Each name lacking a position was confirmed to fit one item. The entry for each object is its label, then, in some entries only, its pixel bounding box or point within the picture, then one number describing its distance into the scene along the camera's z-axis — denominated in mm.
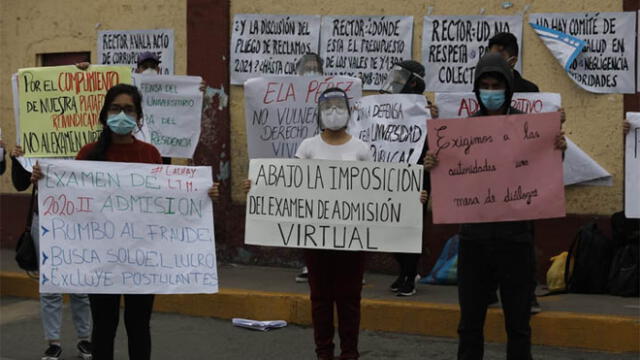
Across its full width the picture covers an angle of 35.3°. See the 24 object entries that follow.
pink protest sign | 5609
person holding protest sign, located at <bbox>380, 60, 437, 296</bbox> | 8492
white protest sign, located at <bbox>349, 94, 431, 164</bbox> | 8266
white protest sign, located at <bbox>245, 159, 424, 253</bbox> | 6203
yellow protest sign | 7035
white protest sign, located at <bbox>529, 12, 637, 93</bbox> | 9062
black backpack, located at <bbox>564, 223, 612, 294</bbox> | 8508
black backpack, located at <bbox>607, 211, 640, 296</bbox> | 8328
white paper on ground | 8203
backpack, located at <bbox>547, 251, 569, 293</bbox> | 8773
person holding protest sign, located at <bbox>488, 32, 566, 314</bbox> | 7645
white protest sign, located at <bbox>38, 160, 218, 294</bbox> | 5613
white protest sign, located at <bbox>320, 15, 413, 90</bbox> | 9977
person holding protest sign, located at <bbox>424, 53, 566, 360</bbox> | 5434
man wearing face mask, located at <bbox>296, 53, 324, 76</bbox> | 9266
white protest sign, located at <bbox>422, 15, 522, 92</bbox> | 9539
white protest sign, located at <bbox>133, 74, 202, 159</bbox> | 9508
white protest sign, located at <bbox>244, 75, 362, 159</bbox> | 8766
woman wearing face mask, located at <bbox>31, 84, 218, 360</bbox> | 5371
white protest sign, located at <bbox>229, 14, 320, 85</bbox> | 10367
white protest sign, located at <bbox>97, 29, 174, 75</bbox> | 11094
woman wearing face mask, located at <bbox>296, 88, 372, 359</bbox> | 6246
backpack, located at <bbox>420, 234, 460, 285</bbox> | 9172
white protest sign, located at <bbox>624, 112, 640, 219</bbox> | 6621
